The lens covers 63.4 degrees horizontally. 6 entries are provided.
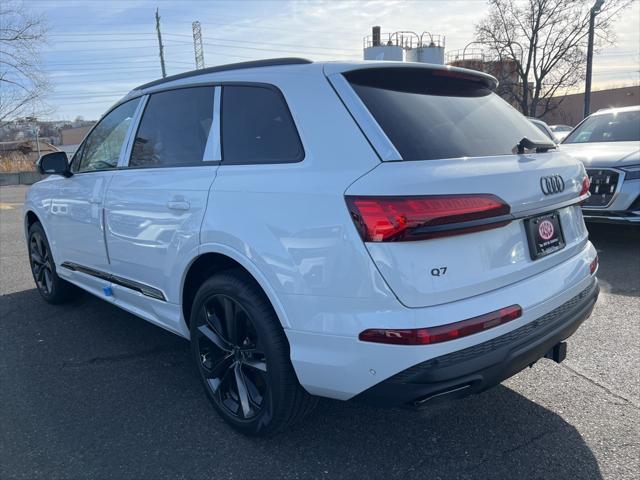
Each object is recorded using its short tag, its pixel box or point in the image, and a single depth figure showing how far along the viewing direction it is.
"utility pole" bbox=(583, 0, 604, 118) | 16.34
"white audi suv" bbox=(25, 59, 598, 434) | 2.02
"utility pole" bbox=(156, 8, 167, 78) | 38.11
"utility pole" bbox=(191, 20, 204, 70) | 46.84
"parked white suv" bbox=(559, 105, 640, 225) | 5.90
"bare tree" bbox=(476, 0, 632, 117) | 30.19
